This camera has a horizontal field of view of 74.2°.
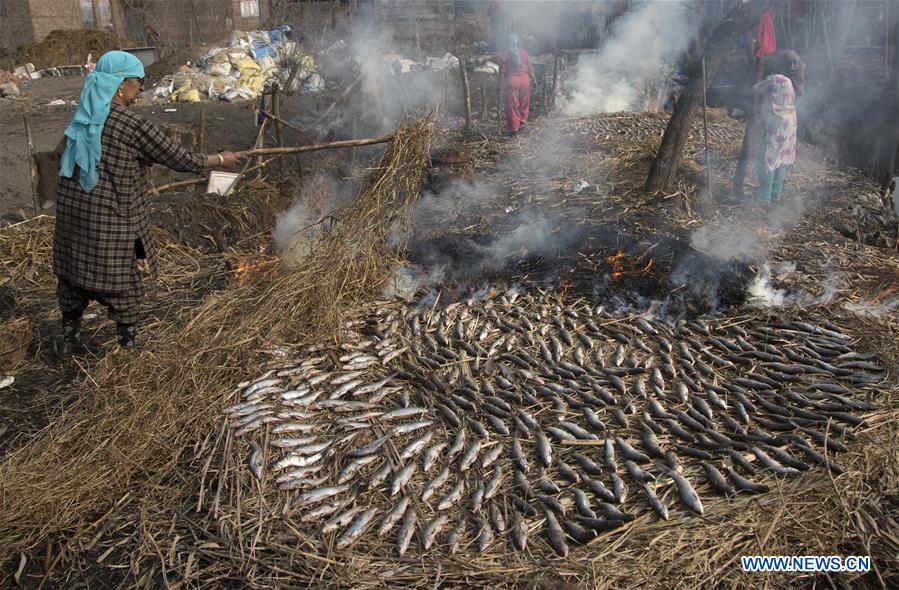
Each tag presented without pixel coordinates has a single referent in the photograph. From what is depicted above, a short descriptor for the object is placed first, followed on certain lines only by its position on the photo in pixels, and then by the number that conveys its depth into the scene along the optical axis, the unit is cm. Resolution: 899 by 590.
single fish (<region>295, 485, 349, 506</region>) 344
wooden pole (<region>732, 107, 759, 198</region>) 833
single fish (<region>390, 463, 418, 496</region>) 351
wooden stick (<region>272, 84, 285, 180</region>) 873
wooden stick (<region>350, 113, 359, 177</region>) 990
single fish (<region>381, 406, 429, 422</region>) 411
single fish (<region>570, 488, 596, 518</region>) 332
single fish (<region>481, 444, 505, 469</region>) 370
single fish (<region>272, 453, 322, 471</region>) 366
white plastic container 869
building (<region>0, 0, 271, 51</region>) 2177
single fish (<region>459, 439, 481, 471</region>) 368
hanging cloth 1252
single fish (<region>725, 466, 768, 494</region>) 340
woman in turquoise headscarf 432
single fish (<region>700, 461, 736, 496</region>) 346
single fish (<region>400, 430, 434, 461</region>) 378
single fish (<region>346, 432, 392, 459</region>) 376
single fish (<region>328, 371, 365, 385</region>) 444
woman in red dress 1321
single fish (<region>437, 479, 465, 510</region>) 341
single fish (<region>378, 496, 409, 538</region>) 325
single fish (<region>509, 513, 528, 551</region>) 314
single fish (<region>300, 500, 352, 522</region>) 335
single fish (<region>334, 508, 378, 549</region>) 317
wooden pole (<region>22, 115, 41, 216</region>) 741
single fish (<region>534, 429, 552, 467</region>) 373
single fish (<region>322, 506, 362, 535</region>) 325
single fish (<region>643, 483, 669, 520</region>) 327
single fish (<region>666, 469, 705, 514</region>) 331
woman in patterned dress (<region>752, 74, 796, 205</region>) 774
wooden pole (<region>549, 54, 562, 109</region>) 1546
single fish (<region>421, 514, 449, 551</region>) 316
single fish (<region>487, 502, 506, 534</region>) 326
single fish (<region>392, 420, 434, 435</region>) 397
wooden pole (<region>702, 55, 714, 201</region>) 867
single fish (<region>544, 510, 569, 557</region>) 311
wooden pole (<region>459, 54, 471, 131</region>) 1317
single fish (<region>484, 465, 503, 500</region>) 347
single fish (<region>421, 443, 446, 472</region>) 369
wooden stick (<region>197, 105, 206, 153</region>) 904
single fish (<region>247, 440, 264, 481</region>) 358
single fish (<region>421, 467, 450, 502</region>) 348
